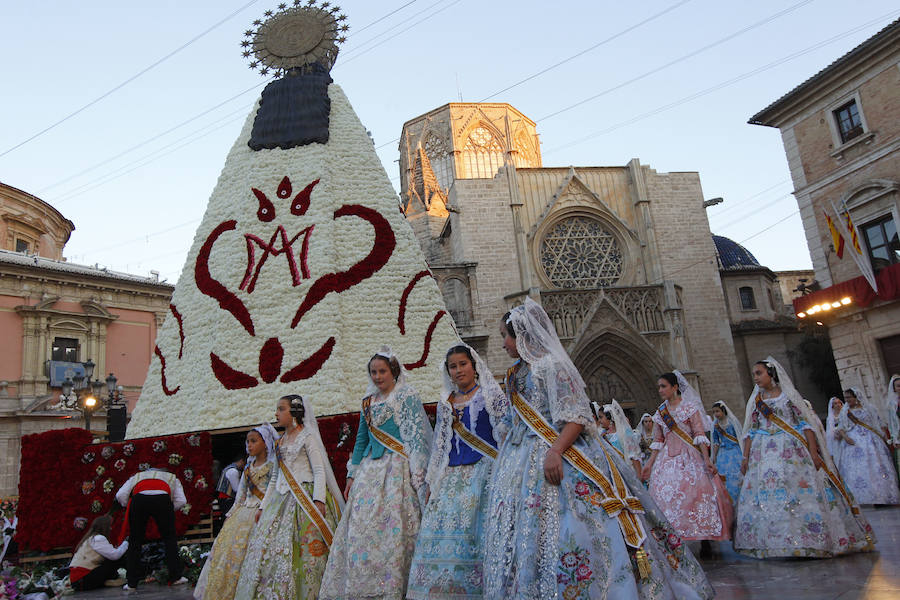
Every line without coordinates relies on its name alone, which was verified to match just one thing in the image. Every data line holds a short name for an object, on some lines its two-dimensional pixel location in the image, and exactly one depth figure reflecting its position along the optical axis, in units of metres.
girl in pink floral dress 5.19
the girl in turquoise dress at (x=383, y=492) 3.81
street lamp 12.48
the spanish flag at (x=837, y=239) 15.16
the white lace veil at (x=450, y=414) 3.73
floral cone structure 7.82
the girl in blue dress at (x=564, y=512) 2.90
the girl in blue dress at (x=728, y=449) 6.16
